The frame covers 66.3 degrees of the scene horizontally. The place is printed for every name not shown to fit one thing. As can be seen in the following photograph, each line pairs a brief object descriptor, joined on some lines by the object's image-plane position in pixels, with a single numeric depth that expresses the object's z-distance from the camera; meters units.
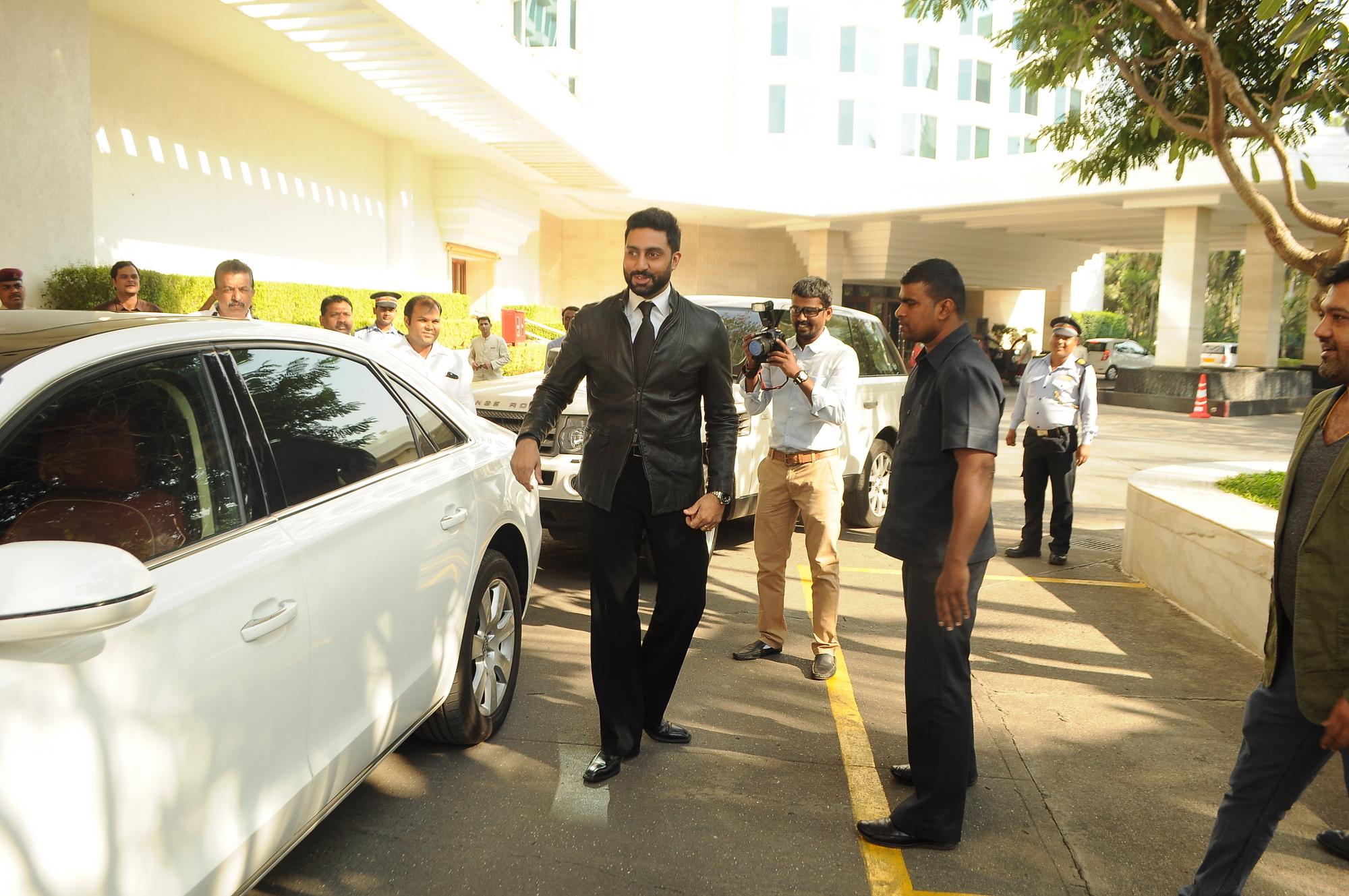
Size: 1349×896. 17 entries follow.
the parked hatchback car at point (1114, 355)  35.06
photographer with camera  5.17
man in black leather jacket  3.76
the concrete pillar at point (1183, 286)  22.70
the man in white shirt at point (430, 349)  6.36
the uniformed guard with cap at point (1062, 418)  7.80
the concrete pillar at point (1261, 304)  24.92
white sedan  1.78
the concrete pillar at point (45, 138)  9.25
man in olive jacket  2.54
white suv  6.38
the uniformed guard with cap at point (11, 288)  7.47
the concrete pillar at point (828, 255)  30.73
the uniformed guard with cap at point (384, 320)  7.23
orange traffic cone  21.59
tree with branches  6.83
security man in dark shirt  3.38
